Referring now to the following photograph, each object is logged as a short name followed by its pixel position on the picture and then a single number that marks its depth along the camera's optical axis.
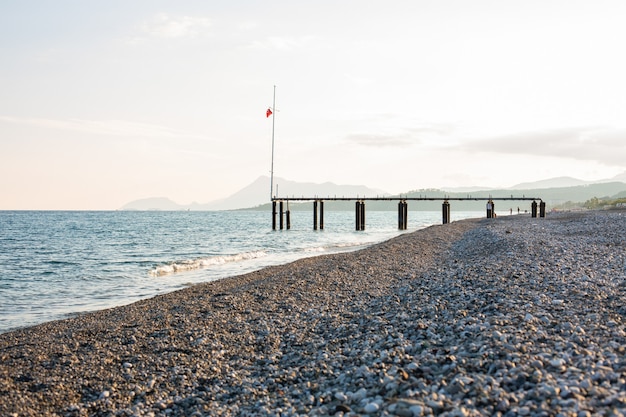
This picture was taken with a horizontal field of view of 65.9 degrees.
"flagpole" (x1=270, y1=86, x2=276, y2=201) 57.79
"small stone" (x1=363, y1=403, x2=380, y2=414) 5.49
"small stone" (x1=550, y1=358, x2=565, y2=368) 5.91
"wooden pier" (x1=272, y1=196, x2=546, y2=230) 62.66
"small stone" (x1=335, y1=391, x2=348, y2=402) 6.09
